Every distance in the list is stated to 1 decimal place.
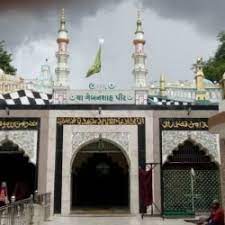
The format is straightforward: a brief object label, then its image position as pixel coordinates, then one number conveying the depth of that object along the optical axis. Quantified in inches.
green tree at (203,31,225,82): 828.0
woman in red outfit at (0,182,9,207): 391.9
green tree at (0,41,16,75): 859.4
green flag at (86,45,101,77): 501.4
